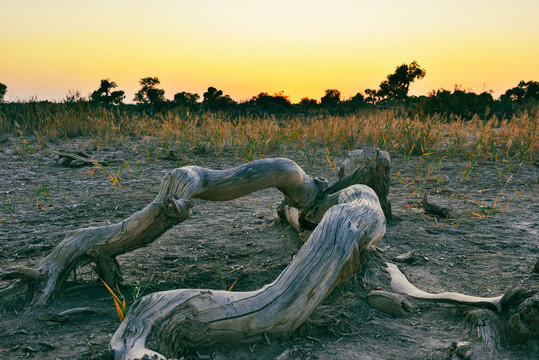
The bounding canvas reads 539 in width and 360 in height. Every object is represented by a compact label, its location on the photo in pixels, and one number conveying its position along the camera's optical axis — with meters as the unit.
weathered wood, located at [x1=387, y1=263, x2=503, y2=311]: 2.34
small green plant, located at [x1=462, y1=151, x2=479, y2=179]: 5.83
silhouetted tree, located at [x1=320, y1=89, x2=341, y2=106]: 29.23
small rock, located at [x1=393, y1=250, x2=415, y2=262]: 3.36
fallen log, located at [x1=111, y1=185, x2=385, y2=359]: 1.93
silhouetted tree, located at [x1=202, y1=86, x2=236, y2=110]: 22.02
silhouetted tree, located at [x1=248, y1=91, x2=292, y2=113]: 22.95
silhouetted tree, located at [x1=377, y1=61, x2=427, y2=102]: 34.44
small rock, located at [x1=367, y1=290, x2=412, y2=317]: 2.46
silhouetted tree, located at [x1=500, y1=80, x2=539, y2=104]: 29.23
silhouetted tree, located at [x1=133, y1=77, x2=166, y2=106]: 39.78
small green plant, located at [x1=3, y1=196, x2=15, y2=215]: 4.42
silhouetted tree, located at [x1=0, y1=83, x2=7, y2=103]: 49.57
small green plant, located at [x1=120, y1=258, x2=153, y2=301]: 2.67
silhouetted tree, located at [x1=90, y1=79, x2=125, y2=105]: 34.22
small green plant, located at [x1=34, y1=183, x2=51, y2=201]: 4.77
